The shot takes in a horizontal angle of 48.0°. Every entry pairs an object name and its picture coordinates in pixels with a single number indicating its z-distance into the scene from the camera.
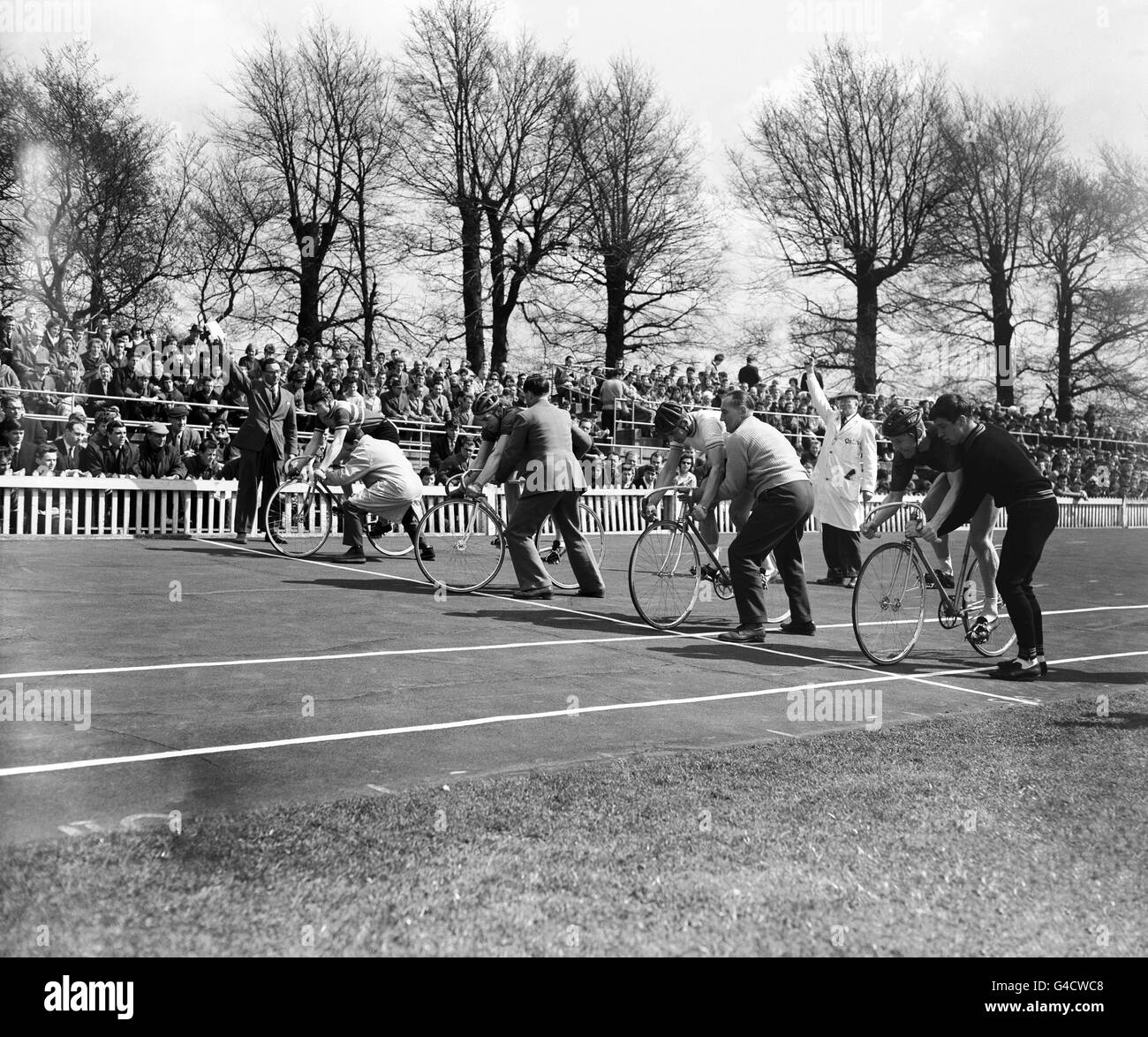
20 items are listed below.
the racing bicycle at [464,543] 13.34
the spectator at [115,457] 18.05
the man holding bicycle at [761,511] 10.70
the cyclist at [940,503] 9.83
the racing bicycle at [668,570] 11.32
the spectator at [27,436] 17.56
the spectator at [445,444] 23.64
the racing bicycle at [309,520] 15.82
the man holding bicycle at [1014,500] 9.37
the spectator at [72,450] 18.03
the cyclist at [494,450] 12.70
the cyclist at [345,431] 15.18
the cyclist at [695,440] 11.92
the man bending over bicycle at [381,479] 14.58
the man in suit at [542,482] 12.29
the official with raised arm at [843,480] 15.51
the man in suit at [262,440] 16.48
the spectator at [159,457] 18.47
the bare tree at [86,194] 27.55
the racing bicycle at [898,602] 9.91
